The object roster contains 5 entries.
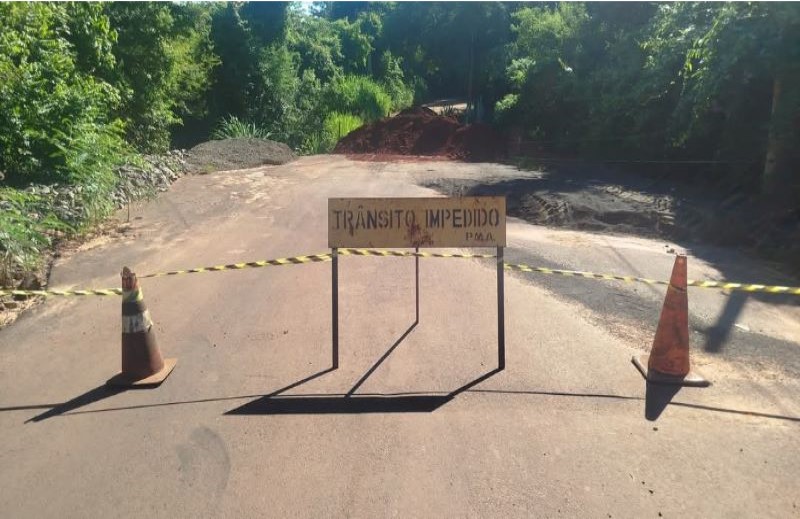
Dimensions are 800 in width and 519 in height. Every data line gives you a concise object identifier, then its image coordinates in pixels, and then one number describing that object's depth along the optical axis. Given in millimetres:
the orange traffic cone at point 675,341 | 5234
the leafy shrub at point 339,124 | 35406
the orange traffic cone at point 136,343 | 5254
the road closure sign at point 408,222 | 5566
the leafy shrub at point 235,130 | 29292
